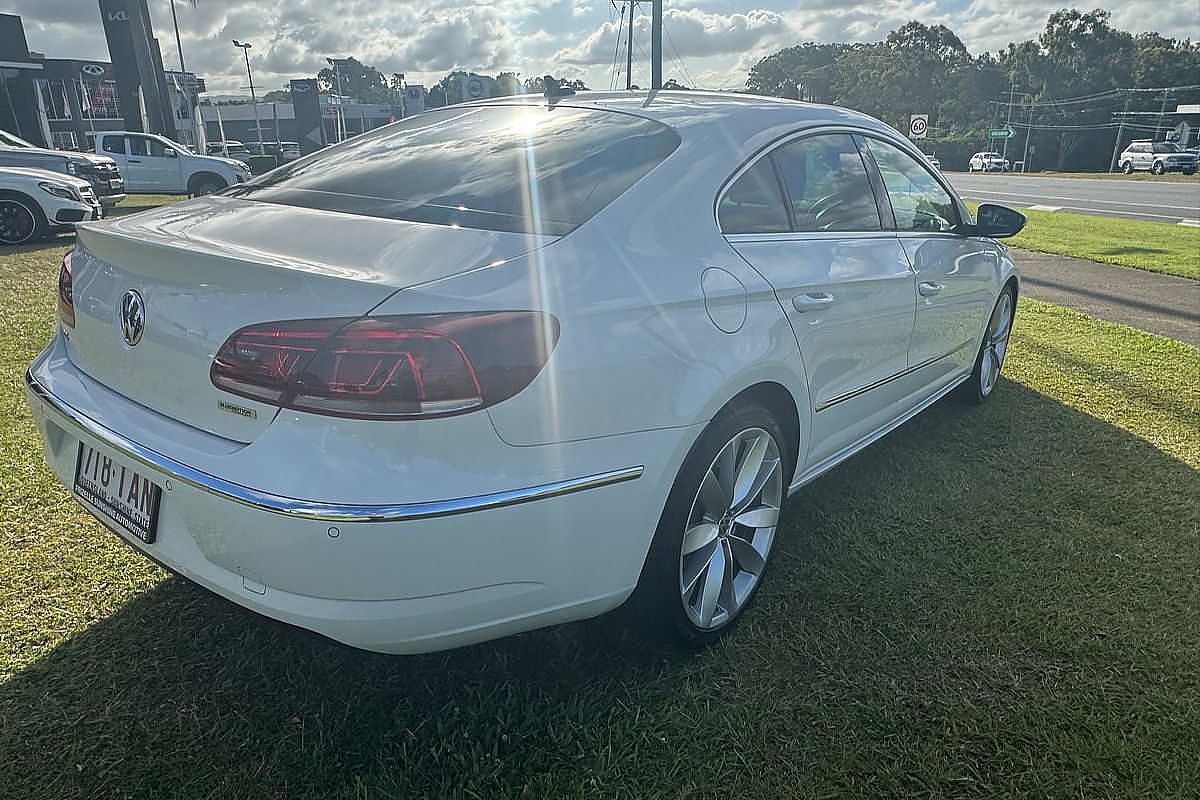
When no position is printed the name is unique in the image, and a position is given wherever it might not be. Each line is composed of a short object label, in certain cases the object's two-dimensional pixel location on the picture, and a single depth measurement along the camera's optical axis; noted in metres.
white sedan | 1.64
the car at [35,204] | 10.12
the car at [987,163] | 57.88
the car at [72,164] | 12.45
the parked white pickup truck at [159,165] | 18.39
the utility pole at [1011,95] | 82.62
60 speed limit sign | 22.47
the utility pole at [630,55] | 29.70
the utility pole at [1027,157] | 65.97
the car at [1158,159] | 42.66
